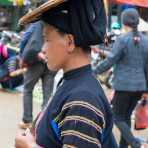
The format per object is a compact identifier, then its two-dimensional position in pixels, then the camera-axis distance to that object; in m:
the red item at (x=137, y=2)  9.27
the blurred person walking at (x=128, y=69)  6.58
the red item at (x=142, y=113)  6.95
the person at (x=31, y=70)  7.48
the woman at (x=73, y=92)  2.45
